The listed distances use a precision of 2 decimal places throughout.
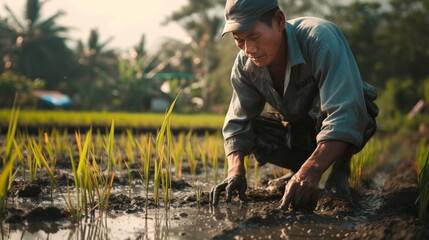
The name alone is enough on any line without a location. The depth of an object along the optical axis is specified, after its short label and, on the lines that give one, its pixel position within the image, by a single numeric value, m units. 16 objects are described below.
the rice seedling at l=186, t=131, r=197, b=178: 2.91
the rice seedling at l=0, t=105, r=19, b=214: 1.37
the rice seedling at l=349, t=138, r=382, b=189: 2.66
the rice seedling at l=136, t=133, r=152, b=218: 1.92
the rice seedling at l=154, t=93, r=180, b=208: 1.86
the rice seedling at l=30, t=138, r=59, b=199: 1.93
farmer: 1.88
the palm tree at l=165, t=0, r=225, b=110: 21.97
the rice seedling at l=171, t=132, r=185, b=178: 2.87
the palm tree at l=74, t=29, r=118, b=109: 27.34
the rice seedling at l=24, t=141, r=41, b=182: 2.40
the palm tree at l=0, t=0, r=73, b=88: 24.53
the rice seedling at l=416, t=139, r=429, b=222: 1.80
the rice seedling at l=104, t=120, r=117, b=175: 1.85
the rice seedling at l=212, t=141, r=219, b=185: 2.73
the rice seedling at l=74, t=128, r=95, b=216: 1.70
